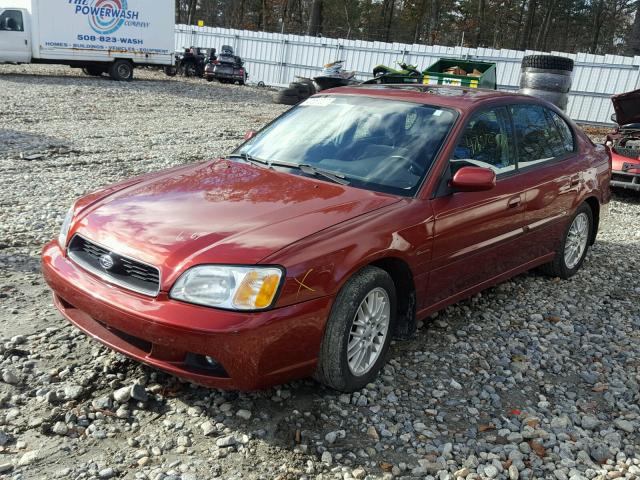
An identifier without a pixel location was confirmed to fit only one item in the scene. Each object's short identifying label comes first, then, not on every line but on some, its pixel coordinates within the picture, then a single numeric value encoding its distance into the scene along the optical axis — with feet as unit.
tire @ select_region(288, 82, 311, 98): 58.29
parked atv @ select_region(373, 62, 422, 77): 40.50
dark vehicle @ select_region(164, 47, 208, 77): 86.43
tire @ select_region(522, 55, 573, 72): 42.29
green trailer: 35.47
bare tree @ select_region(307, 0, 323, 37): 102.01
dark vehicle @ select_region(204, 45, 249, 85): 81.61
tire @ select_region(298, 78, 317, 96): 57.79
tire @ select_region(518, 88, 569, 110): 42.32
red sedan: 9.13
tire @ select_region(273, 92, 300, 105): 59.06
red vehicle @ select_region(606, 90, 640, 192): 29.12
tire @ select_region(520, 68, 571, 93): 42.29
